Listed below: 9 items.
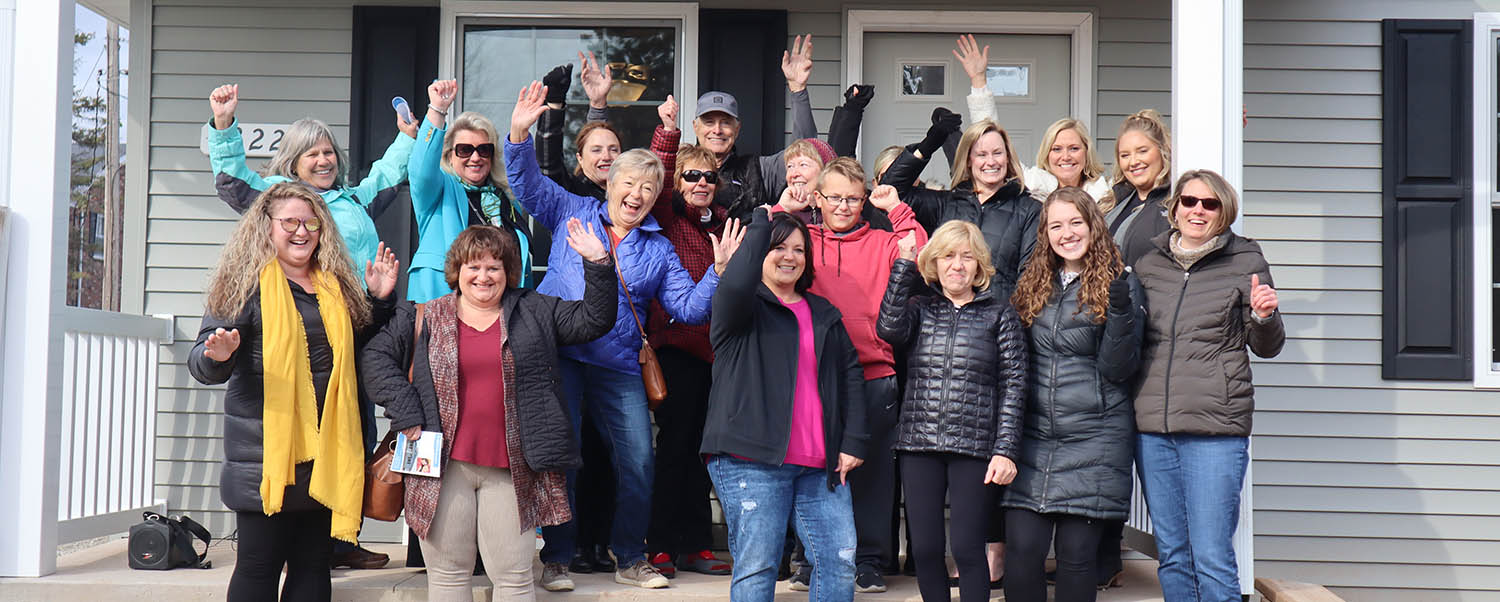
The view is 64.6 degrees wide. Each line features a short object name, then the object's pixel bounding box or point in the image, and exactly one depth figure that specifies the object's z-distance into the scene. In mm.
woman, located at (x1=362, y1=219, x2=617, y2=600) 3738
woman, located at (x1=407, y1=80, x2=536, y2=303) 4375
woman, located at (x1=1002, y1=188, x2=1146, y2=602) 3795
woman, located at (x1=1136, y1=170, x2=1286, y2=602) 3797
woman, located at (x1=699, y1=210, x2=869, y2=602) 3717
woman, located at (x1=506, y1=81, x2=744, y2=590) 4188
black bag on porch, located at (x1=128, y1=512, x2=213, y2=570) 4531
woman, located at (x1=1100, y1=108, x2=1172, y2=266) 4297
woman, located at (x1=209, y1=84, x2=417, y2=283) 4438
